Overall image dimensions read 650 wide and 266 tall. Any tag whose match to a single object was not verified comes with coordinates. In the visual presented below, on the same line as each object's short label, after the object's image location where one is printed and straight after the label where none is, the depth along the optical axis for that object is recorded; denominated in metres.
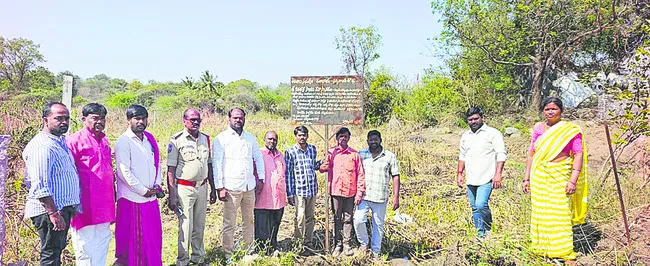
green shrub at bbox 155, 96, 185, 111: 24.65
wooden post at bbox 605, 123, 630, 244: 3.91
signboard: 5.09
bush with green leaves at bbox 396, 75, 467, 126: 18.16
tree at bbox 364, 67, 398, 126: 20.20
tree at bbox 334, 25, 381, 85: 25.14
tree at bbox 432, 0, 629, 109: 14.94
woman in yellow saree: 4.38
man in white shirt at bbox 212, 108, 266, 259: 4.86
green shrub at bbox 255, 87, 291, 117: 24.88
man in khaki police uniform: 4.68
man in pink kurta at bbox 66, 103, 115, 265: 3.94
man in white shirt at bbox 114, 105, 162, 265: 4.18
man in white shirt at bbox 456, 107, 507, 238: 5.21
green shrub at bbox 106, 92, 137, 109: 28.67
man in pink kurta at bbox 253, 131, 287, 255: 5.11
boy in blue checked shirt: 5.16
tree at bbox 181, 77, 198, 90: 28.58
